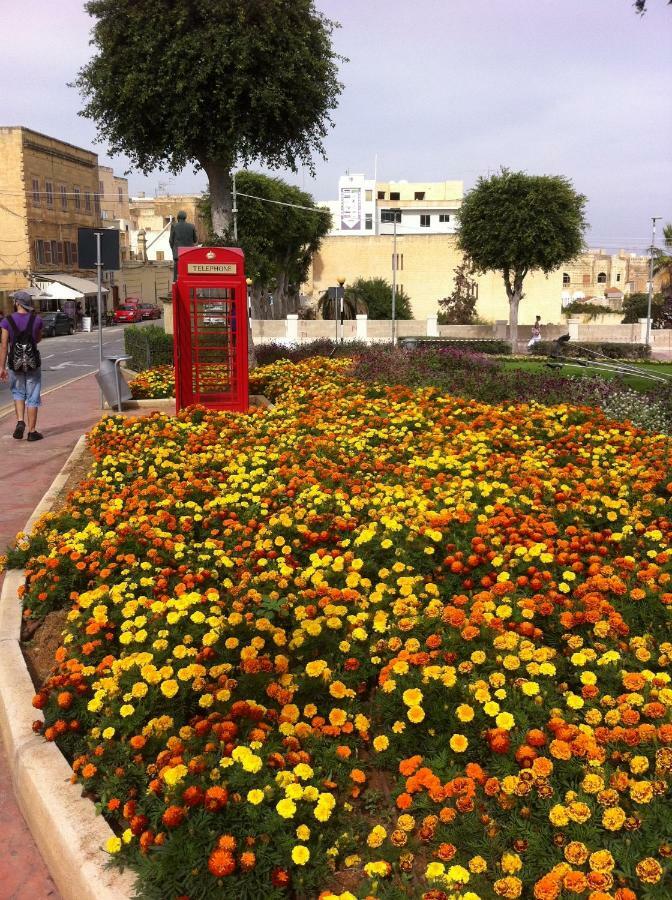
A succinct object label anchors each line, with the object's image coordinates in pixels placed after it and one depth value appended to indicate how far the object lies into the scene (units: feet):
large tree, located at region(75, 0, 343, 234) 52.31
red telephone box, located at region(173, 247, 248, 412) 36.88
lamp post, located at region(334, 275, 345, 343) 91.78
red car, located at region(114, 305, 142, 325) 181.47
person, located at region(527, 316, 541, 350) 113.80
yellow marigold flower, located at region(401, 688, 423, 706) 10.78
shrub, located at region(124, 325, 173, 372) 64.08
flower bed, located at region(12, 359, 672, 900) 9.02
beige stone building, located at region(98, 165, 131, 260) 242.17
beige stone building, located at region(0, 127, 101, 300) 169.78
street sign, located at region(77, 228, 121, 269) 43.60
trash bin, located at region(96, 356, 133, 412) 41.83
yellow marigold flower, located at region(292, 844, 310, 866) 8.84
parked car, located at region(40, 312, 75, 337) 141.28
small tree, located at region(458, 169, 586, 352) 126.82
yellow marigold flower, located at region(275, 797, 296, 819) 9.18
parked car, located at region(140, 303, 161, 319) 191.01
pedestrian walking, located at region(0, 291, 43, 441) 36.32
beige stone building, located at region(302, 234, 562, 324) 178.91
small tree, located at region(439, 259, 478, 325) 163.53
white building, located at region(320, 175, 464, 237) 292.40
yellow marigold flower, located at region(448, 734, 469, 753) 10.07
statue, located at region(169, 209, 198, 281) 44.16
